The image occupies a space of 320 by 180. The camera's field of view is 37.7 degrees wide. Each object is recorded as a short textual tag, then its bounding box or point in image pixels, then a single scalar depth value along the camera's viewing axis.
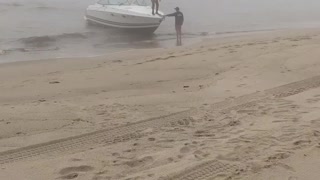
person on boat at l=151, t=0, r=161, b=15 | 18.97
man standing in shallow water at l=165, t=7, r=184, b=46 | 18.22
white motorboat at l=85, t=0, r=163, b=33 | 19.22
